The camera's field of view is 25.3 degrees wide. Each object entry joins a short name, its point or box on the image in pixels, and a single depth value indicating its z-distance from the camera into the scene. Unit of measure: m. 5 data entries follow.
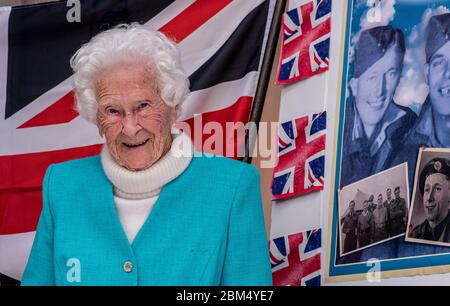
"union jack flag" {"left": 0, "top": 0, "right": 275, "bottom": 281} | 4.55
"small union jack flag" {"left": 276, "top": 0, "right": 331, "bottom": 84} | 4.09
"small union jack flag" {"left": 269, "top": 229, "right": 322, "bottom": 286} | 3.99
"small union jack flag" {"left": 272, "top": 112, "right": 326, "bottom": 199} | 4.05
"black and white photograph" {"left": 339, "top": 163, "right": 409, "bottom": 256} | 3.51
